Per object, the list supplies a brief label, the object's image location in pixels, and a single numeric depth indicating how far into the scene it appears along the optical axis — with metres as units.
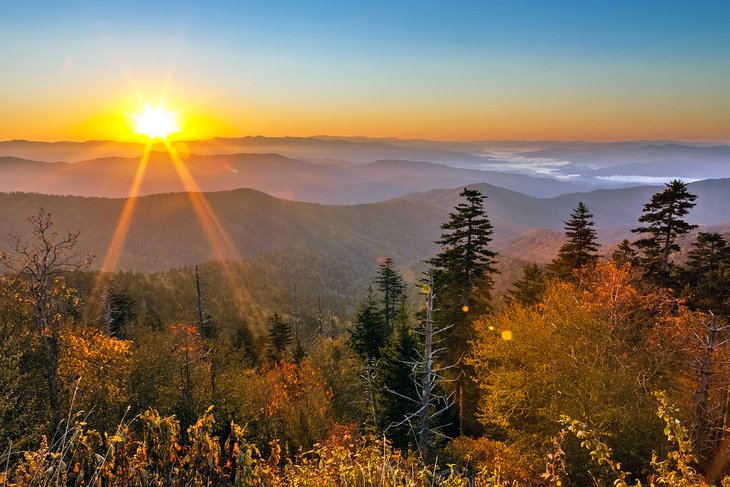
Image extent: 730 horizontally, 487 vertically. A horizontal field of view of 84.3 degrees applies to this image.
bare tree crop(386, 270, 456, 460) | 19.11
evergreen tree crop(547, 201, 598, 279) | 40.59
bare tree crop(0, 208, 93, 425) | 16.02
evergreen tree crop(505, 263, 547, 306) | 40.72
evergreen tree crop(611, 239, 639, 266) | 41.38
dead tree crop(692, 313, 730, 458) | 17.29
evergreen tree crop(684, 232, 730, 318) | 32.06
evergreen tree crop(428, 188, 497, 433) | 33.75
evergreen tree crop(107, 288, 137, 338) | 47.59
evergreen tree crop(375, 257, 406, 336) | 48.91
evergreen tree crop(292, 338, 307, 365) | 47.81
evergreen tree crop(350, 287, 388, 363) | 41.91
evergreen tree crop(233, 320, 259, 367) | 54.16
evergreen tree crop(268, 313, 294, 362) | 56.94
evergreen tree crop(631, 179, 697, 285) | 34.62
